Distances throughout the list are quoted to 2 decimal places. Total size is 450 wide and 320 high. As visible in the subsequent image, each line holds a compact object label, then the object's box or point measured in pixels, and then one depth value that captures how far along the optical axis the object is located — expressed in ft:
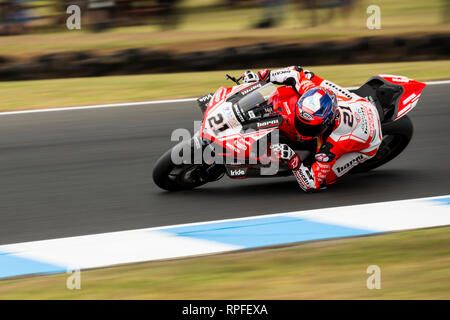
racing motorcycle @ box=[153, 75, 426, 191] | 40.11
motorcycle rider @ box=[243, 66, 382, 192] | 41.68
